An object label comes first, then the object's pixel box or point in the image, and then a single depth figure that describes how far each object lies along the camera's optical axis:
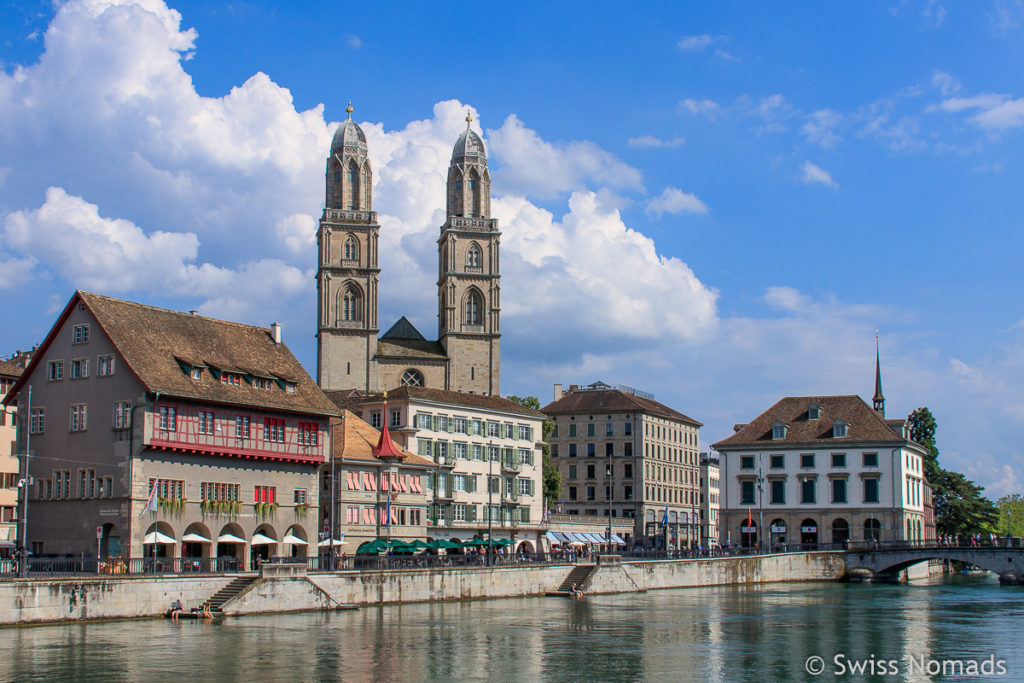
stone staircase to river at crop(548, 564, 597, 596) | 72.12
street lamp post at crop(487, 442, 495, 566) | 95.75
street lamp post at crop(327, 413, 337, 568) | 67.00
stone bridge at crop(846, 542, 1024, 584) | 92.38
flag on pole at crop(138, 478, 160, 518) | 56.88
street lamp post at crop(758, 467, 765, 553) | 100.95
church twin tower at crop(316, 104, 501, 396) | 121.75
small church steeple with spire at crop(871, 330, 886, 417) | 128.12
